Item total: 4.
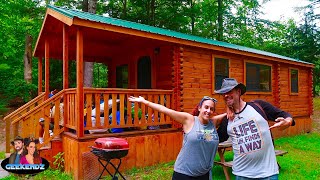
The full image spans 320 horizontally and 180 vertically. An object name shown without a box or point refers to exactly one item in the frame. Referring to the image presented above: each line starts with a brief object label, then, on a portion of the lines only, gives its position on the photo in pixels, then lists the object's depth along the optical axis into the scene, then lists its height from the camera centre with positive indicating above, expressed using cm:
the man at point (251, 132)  246 -41
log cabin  605 +12
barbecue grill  486 -107
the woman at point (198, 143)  286 -57
